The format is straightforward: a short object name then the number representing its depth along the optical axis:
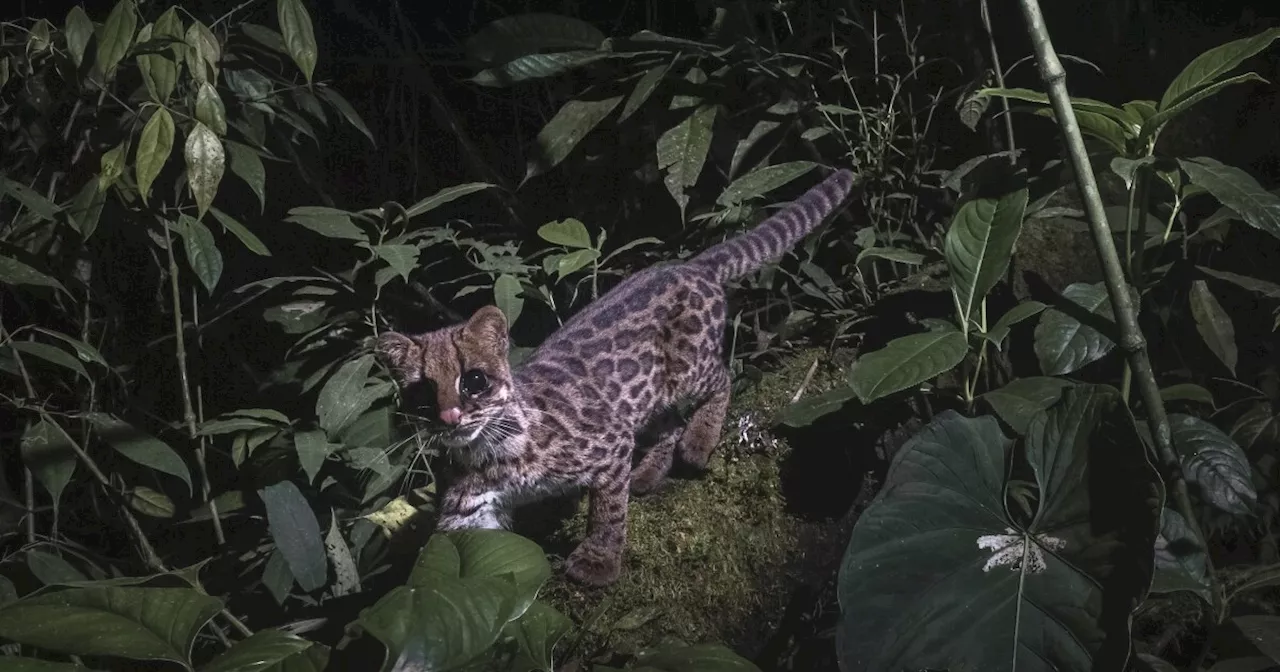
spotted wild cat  3.11
